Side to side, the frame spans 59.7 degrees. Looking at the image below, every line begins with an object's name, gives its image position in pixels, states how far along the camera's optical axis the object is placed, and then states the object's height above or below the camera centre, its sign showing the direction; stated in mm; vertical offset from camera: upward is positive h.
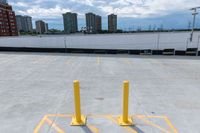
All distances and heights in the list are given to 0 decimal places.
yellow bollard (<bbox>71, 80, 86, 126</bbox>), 3623 -1804
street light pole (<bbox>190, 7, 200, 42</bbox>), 14869 +1673
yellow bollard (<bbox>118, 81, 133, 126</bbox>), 3602 -1806
